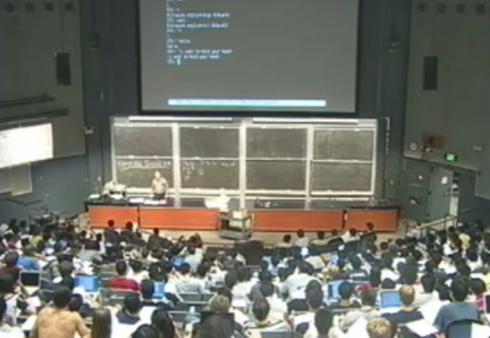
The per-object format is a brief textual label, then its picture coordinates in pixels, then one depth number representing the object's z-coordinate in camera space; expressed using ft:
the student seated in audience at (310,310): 26.32
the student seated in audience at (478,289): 29.46
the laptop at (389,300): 29.43
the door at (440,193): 55.52
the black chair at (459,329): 23.73
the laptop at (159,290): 31.45
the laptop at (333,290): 31.63
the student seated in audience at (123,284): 32.63
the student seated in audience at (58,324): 22.29
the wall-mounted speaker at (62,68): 54.65
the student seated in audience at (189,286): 32.76
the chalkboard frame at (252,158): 57.31
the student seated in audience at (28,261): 36.90
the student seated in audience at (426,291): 30.53
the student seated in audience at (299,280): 33.19
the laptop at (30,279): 32.40
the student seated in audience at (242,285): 31.86
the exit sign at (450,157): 54.75
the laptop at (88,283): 32.32
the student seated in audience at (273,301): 29.33
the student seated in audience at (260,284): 30.51
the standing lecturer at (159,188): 56.44
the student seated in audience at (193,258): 37.31
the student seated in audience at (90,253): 39.01
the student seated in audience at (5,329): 24.32
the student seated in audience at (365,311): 26.43
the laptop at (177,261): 36.06
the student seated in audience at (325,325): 23.58
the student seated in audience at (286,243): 44.57
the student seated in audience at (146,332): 18.52
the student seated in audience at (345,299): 28.86
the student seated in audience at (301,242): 45.16
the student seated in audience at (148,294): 29.01
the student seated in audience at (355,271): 34.68
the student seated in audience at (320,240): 46.69
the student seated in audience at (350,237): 46.86
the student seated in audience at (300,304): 28.91
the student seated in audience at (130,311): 26.20
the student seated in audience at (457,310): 25.29
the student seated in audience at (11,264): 33.12
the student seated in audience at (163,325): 21.27
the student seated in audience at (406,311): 25.96
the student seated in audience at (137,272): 35.09
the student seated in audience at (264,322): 26.21
